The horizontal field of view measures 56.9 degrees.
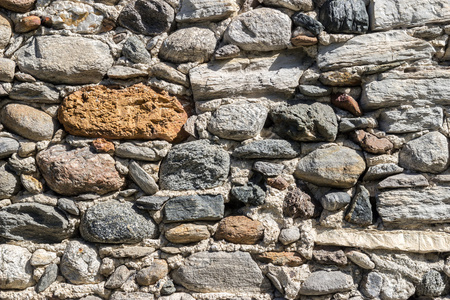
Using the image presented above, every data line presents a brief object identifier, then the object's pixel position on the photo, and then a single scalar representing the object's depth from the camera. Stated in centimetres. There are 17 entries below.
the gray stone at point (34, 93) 225
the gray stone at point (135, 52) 231
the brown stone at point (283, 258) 212
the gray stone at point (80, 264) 214
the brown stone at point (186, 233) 214
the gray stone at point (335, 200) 213
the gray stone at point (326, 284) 207
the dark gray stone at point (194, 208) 215
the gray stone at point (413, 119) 215
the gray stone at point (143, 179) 221
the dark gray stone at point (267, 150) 218
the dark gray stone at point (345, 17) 226
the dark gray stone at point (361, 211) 213
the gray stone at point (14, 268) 213
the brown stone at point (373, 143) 215
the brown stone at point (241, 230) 214
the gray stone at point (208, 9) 234
